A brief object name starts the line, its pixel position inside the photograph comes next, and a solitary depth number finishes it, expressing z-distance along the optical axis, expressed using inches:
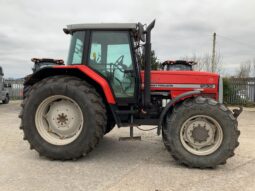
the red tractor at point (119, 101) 125.1
